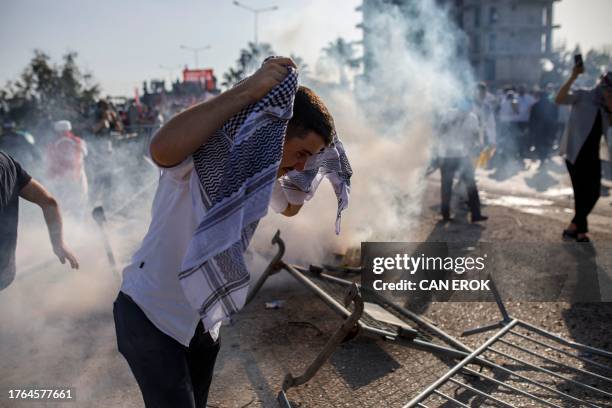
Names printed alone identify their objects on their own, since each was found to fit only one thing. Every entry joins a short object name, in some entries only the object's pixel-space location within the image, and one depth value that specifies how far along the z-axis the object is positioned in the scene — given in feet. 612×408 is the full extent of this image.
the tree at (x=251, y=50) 67.77
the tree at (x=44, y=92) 81.00
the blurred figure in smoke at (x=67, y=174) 22.17
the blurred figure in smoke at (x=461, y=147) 23.68
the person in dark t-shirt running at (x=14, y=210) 9.61
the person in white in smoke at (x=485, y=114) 35.06
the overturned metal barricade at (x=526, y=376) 9.27
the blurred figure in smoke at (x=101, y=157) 33.94
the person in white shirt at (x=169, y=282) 5.20
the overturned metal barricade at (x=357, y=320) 7.94
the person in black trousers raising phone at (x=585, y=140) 19.45
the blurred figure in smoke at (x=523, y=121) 50.42
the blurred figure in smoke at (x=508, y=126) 51.42
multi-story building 154.40
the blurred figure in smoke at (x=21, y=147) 30.71
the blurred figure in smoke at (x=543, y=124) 46.50
